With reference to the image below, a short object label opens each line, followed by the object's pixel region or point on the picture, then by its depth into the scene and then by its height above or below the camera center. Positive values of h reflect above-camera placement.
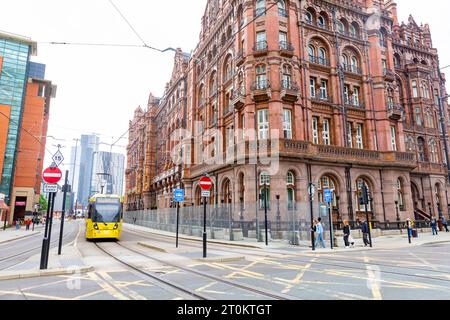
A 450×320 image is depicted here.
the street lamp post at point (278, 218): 21.67 -0.37
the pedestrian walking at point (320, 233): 17.89 -1.19
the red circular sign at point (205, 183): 12.93 +1.28
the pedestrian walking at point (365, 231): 18.77 -1.14
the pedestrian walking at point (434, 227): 26.78 -1.28
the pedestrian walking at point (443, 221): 31.03 -0.95
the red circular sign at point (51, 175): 10.20 +1.28
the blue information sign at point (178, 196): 20.11 +1.12
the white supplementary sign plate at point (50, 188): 10.16 +0.85
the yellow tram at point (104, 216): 21.06 -0.19
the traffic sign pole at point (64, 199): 13.38 +0.74
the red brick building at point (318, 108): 26.56 +10.73
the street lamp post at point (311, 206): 16.37 +0.36
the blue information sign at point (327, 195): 18.86 +1.09
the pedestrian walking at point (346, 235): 18.05 -1.33
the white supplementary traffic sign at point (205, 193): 13.31 +0.87
